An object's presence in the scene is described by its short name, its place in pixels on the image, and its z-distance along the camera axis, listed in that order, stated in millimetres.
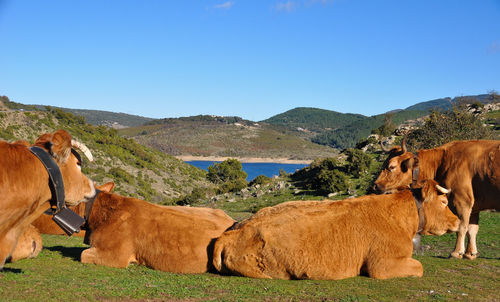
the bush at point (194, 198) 39344
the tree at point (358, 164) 33809
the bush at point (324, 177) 29250
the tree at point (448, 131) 32938
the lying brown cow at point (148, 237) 7914
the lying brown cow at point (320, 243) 7438
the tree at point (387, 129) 56438
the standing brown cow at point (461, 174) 10758
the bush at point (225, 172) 62594
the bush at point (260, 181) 40706
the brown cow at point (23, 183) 4410
